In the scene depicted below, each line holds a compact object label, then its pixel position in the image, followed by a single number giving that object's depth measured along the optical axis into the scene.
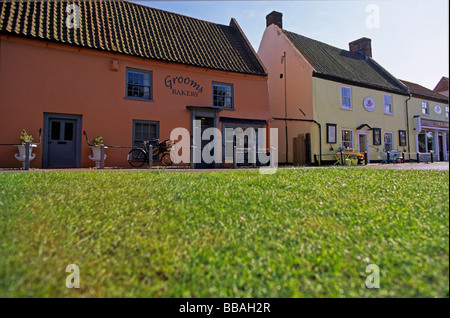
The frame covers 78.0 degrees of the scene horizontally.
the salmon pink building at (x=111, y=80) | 11.45
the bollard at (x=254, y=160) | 14.75
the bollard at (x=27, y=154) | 9.67
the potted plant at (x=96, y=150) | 11.53
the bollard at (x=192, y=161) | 12.60
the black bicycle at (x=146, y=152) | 12.64
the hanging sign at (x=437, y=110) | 25.99
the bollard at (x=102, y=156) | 10.66
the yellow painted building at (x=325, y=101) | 18.78
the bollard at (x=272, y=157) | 13.52
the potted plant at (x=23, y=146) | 10.09
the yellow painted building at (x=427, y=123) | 24.16
